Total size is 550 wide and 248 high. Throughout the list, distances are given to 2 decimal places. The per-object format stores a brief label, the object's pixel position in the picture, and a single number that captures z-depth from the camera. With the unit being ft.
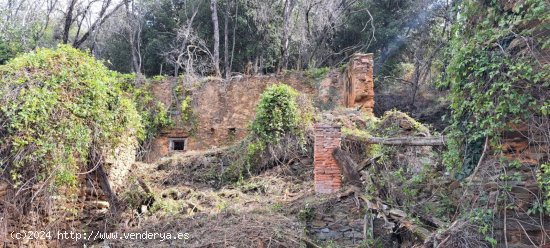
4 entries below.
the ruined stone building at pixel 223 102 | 43.98
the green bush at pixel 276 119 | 31.76
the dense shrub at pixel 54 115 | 20.31
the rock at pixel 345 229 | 22.04
